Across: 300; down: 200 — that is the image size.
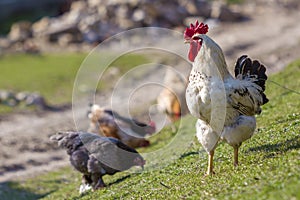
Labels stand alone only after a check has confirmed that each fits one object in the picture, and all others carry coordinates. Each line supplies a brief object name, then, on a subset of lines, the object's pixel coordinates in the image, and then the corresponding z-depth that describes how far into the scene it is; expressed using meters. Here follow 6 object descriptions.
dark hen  14.27
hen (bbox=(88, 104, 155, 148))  20.00
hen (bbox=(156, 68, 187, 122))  23.91
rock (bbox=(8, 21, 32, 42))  46.19
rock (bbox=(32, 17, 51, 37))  46.41
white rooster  10.99
